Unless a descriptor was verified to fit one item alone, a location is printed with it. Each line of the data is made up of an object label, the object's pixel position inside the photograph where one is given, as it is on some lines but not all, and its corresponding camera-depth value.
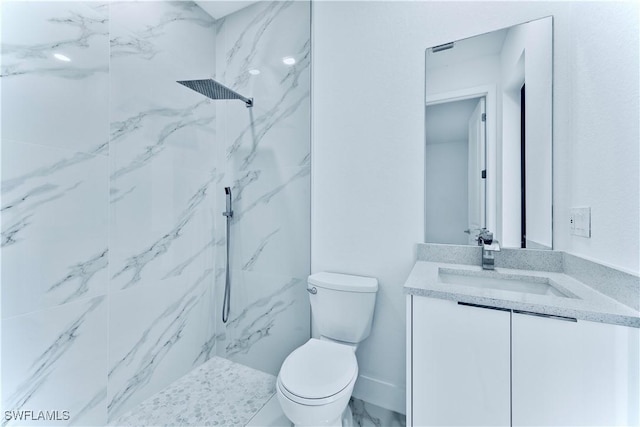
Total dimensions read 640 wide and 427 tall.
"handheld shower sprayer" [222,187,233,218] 1.94
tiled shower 1.16
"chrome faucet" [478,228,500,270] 1.29
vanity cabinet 0.77
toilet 1.07
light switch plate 1.05
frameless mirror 1.30
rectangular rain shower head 1.52
